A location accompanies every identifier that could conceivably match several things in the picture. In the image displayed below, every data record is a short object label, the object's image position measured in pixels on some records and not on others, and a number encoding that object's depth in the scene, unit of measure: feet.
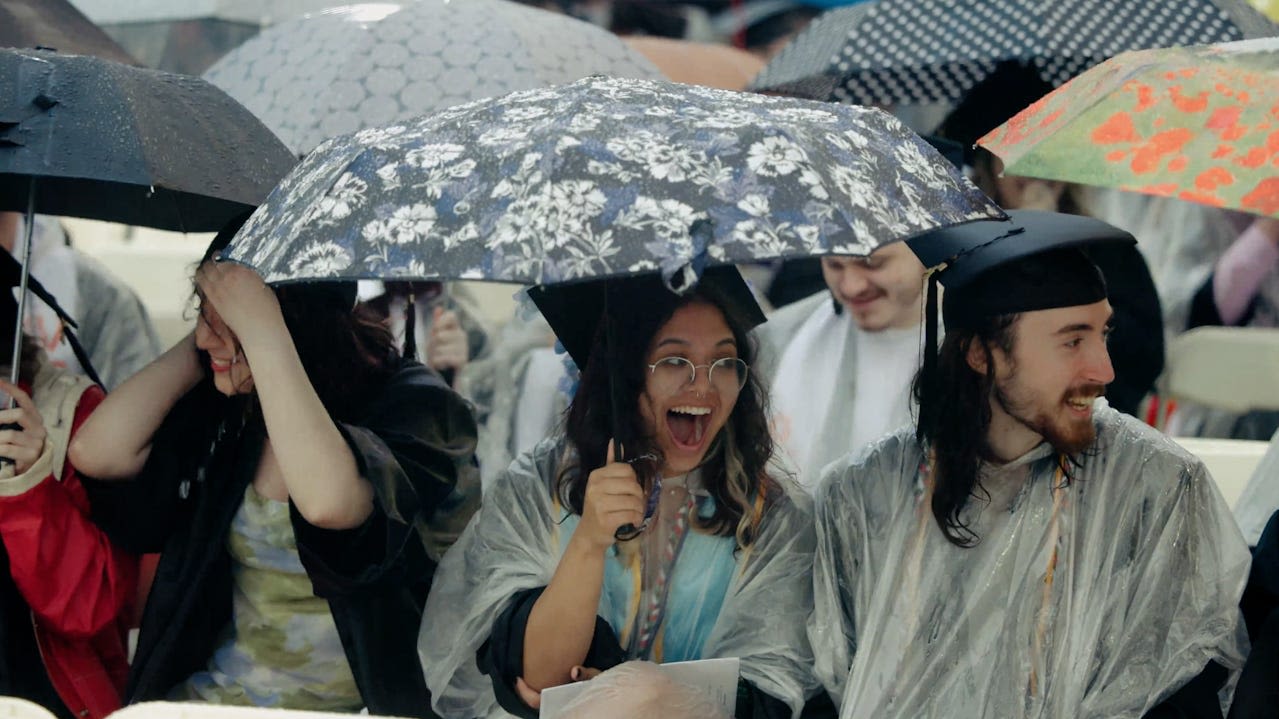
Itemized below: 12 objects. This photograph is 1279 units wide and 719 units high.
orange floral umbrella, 18.44
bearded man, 18.98
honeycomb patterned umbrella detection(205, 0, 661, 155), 29.14
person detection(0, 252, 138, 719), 21.16
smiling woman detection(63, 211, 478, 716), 20.92
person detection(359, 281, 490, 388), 37.91
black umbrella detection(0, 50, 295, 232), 19.22
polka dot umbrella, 28.27
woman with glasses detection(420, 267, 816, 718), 19.24
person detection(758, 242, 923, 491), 28.02
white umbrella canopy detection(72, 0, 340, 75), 46.39
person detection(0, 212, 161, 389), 34.58
